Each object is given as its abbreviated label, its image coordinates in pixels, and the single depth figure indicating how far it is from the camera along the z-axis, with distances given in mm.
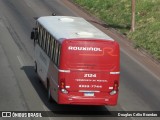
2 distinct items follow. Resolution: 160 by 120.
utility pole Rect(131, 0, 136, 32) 43944
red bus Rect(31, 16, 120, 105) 22812
